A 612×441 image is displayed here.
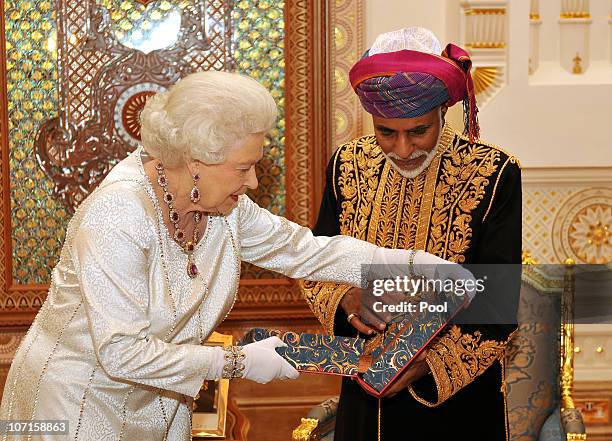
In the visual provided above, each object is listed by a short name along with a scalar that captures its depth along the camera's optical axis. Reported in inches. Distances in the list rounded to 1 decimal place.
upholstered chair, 130.6
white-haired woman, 84.5
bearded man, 103.0
